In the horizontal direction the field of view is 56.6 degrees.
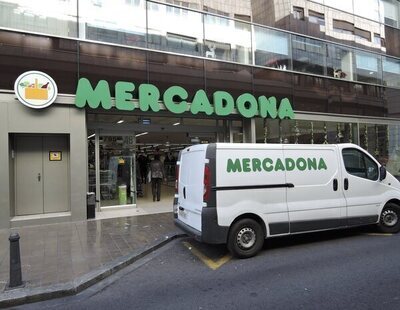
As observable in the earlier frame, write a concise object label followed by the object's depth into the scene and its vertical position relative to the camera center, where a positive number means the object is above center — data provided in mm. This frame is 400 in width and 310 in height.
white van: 6199 -431
